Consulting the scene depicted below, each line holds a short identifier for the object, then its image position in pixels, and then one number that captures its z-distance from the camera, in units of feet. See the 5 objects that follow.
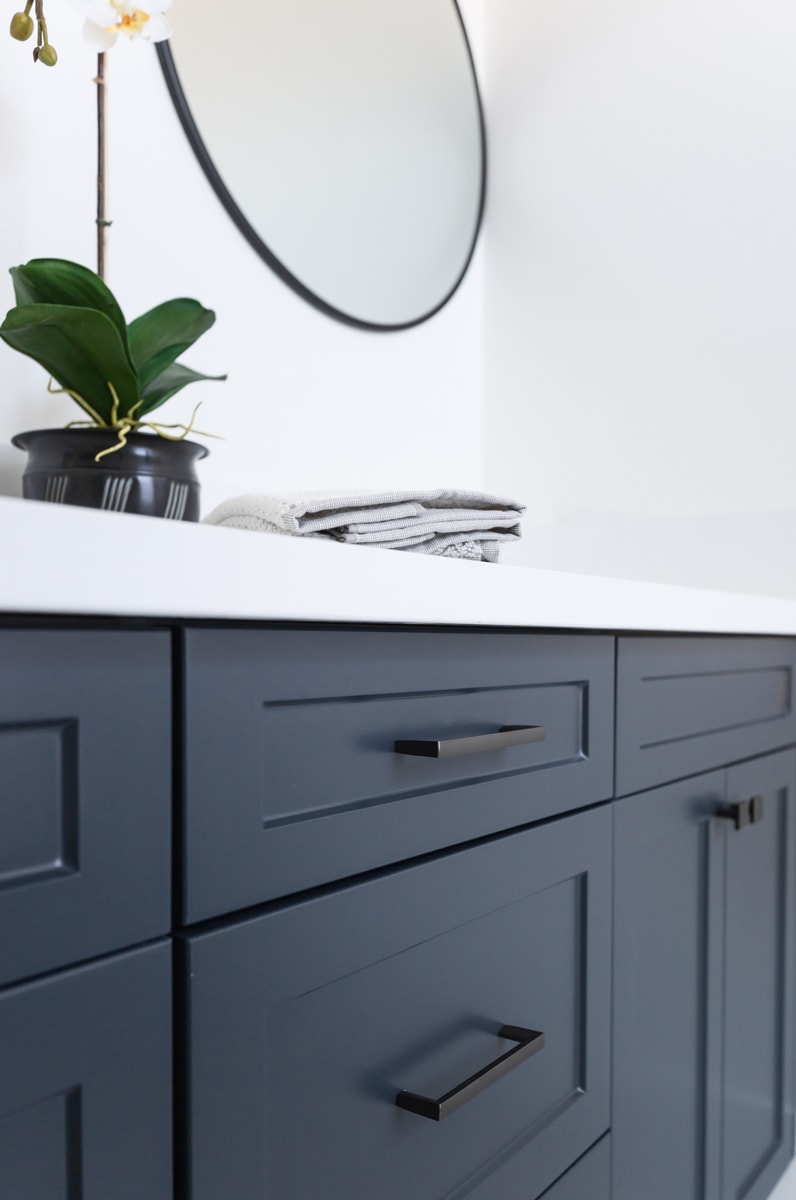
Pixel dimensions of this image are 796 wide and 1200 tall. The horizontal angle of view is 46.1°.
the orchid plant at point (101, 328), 2.39
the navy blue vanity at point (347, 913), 1.32
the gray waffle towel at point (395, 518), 2.43
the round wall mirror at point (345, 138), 3.77
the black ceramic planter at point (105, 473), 2.39
